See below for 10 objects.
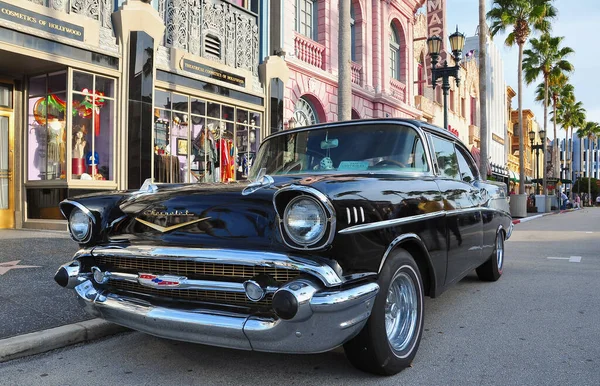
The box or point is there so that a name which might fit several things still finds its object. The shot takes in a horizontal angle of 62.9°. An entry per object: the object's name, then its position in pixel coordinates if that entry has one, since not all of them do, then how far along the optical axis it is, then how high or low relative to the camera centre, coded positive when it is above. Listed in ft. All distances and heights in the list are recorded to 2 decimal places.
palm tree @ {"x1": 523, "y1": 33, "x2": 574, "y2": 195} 104.88 +28.11
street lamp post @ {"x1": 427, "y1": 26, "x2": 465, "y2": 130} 43.01 +11.80
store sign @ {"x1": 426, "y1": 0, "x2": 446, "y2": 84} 75.36 +26.08
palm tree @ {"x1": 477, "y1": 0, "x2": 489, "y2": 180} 60.44 +13.66
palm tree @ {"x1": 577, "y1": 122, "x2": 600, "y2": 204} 211.41 +24.98
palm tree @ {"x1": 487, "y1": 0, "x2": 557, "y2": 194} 78.43 +27.56
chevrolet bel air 7.97 -1.31
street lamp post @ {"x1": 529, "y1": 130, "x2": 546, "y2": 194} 105.33 +11.30
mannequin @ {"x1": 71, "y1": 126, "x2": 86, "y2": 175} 31.60 +2.21
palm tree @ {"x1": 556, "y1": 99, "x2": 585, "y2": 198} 153.52 +24.68
